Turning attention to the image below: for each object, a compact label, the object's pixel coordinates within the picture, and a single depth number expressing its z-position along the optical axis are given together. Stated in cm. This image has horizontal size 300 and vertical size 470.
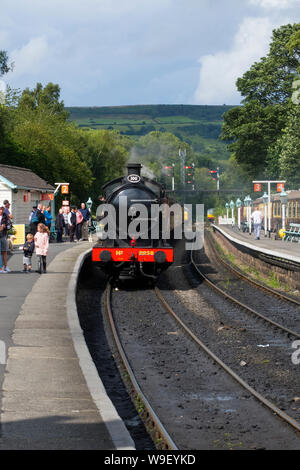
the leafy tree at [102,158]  9200
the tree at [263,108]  7044
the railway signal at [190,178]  14662
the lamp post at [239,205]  6944
